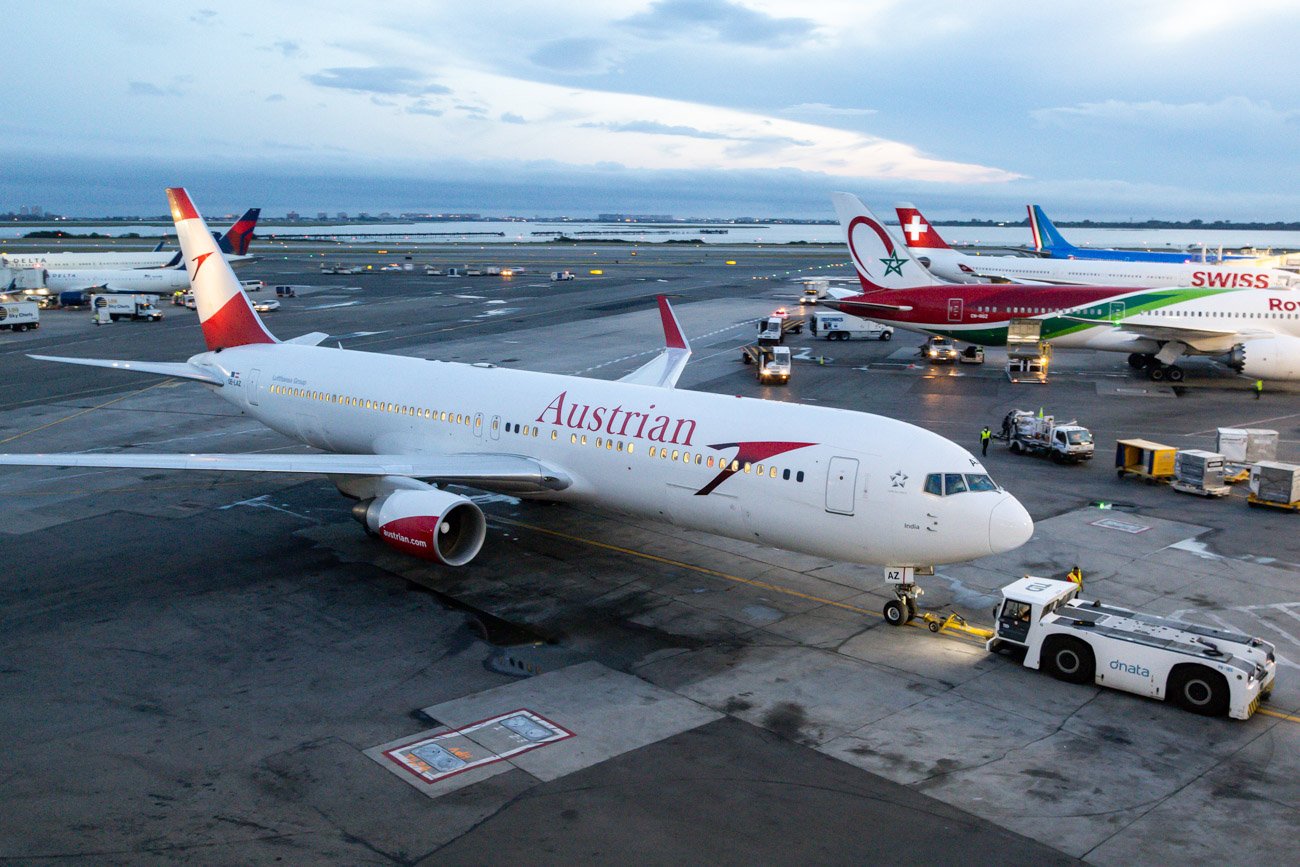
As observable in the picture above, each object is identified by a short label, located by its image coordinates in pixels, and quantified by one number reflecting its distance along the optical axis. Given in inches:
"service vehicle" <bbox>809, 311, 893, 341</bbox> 2839.6
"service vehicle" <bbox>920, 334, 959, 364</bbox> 2437.3
